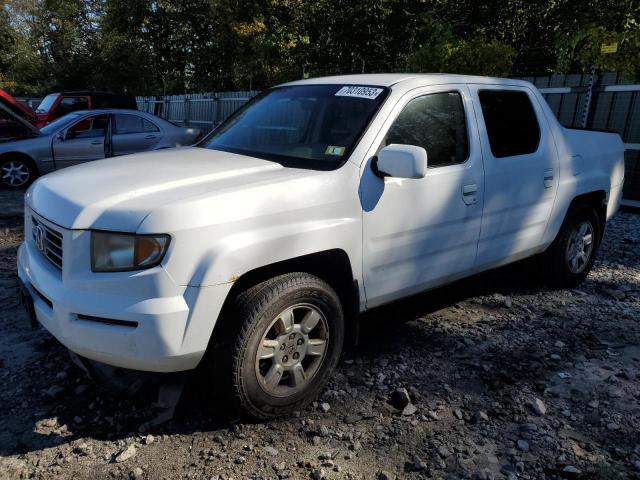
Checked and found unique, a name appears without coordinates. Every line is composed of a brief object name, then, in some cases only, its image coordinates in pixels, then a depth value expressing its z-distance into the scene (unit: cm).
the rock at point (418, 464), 251
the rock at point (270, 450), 261
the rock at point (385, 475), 245
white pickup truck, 237
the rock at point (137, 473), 242
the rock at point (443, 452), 261
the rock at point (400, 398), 302
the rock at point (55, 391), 300
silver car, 905
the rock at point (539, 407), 298
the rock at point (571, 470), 250
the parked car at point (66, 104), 1446
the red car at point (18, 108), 1113
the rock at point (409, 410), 295
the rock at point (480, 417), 290
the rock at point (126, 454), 254
